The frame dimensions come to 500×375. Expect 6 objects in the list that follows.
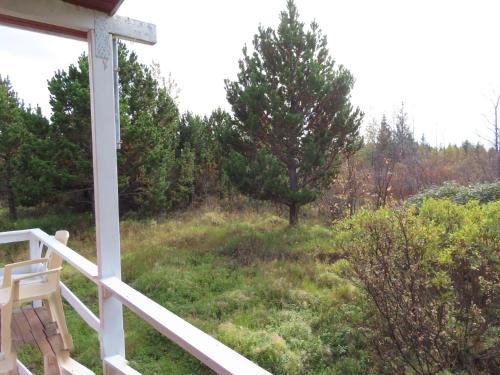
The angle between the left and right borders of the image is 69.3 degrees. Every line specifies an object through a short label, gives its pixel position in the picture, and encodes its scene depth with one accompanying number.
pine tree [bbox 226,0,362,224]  7.75
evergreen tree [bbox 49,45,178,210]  8.52
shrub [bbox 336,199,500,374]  2.84
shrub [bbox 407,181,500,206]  5.46
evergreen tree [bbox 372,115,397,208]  8.92
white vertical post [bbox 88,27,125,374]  1.69
